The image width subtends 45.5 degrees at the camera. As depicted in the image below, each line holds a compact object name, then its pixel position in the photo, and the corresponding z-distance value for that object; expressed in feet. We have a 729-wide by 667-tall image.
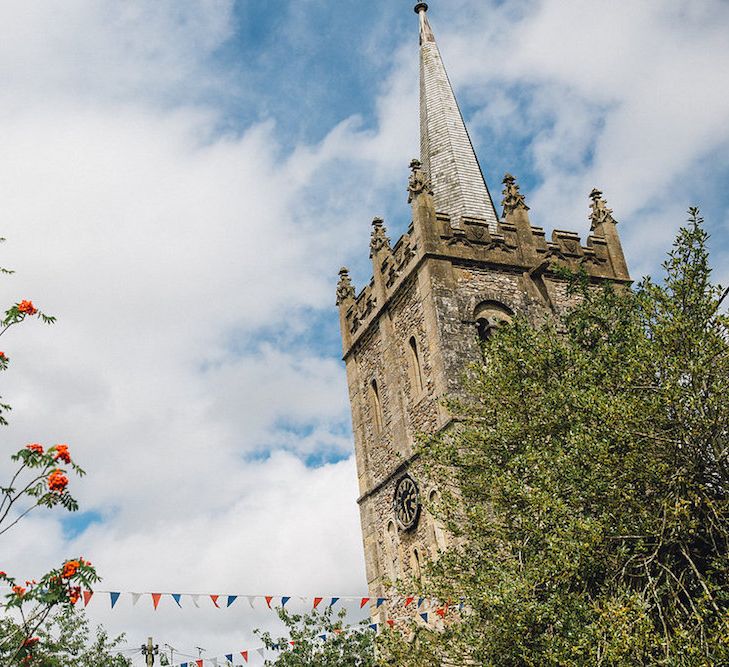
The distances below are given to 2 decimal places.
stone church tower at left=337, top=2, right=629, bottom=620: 70.69
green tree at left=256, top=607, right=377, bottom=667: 67.92
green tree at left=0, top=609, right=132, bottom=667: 86.28
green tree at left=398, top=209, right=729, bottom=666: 35.04
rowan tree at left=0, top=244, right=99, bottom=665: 24.62
